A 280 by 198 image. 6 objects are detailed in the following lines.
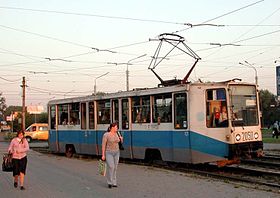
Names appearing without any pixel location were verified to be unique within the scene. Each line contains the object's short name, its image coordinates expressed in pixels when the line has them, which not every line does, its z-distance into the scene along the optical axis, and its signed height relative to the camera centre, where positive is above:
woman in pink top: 11.62 -0.66
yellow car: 49.30 -0.43
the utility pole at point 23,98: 51.06 +3.25
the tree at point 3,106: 113.03 +5.58
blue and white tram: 14.86 +0.12
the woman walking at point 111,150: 11.35 -0.57
